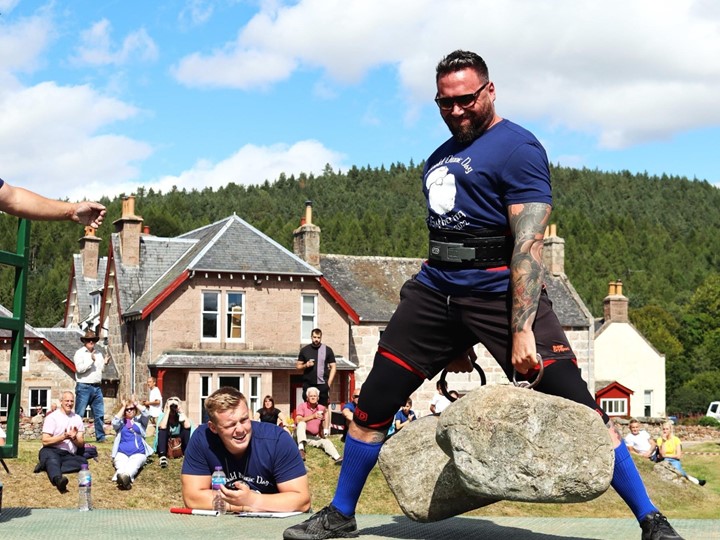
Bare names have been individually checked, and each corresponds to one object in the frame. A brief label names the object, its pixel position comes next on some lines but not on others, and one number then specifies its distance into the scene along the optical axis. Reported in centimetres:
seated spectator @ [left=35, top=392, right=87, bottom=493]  1523
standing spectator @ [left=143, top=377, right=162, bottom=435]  2145
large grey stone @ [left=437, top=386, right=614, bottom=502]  492
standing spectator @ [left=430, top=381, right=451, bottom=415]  2328
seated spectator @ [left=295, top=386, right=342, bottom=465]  1919
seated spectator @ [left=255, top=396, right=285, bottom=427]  1958
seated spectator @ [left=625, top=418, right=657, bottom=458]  2316
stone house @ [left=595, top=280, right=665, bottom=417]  6200
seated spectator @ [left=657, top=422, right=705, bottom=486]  2216
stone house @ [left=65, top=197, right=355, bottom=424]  3684
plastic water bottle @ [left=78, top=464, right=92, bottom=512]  1134
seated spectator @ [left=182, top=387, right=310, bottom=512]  622
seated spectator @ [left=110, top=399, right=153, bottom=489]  1603
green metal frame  662
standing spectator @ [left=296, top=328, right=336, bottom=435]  2091
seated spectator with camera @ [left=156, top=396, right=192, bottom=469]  1742
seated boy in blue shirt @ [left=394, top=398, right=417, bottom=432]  2089
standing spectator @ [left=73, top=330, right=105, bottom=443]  1952
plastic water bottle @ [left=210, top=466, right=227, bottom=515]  621
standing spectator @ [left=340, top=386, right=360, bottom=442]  1697
